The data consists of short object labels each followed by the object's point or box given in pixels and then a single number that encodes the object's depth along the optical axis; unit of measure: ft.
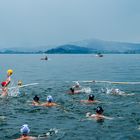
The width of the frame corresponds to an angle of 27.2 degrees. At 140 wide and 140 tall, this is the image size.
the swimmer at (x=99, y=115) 77.81
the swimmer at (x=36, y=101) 93.78
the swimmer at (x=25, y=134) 60.75
